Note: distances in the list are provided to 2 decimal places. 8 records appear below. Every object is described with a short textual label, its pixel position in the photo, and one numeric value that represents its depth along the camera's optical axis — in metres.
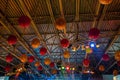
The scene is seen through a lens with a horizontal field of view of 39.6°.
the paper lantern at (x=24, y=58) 8.66
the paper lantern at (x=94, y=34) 5.52
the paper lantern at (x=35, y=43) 6.60
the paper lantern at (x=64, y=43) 6.26
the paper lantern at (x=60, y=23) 5.29
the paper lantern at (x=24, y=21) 5.06
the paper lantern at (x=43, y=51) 7.55
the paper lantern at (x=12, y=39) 6.10
